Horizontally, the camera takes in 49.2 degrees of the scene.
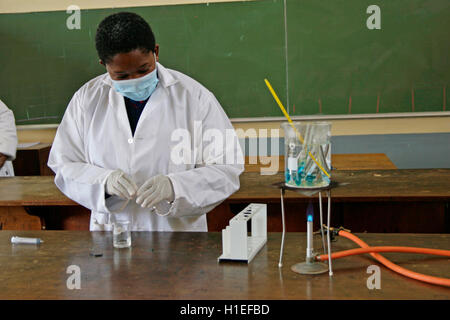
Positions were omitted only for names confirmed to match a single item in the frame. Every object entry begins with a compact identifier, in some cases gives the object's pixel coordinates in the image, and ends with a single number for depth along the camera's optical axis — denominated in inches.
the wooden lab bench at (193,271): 43.2
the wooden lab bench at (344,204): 84.0
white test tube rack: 50.6
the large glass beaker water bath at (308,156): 44.8
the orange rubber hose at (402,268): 42.9
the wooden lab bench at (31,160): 161.6
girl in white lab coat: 65.5
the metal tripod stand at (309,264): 44.7
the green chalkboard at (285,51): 154.6
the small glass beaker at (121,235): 58.4
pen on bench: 60.9
